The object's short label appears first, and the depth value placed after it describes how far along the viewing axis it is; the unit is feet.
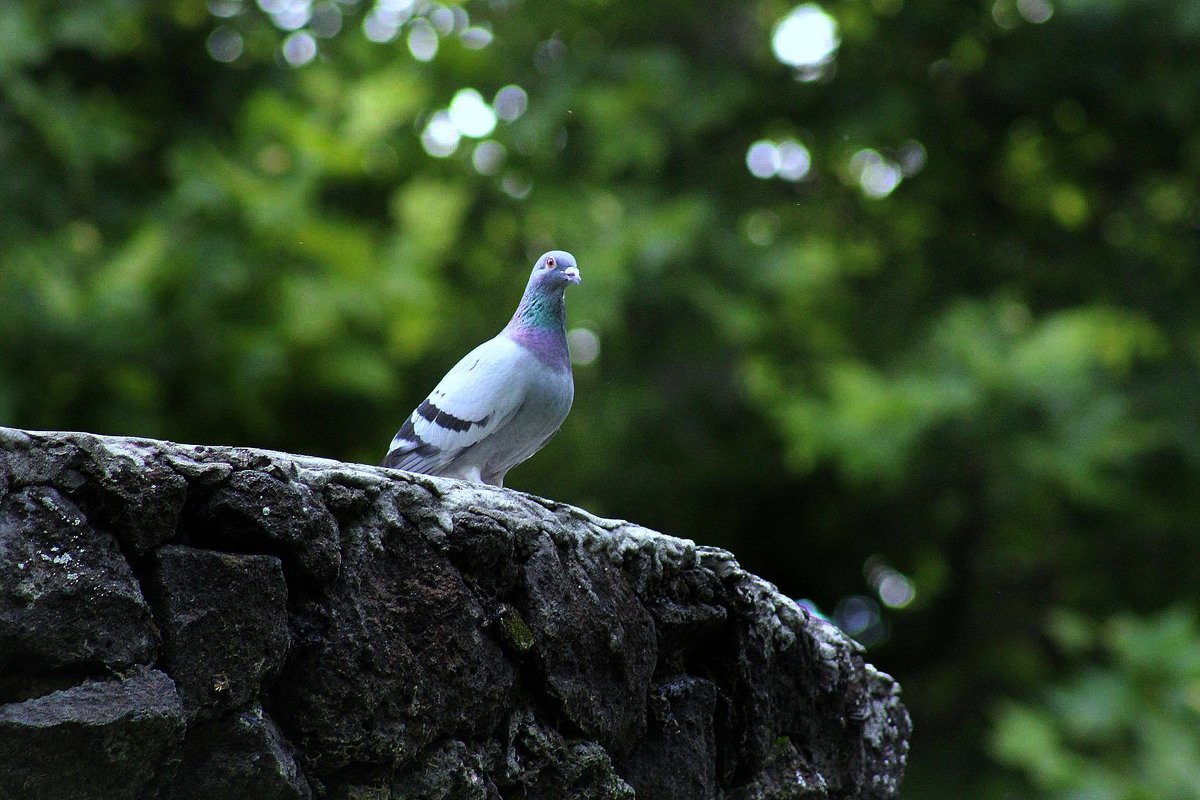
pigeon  48.62
